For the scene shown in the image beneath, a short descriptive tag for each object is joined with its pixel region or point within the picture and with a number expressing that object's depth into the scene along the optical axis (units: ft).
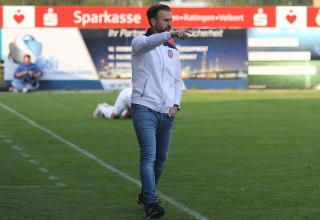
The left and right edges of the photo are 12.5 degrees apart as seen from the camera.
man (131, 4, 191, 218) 46.02
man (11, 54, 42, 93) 186.76
